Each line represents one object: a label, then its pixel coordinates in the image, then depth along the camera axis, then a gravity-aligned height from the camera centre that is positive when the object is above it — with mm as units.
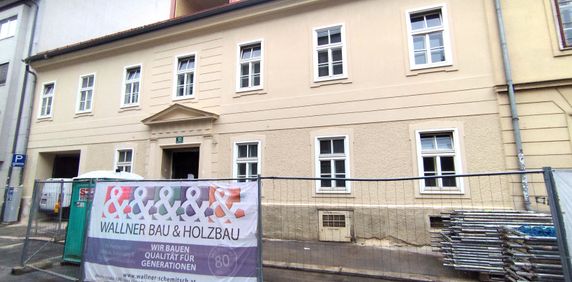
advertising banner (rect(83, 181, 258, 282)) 4098 -564
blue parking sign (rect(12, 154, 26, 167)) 14117 +1535
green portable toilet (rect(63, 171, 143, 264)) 6406 -606
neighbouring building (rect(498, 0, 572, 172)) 7332 +2476
